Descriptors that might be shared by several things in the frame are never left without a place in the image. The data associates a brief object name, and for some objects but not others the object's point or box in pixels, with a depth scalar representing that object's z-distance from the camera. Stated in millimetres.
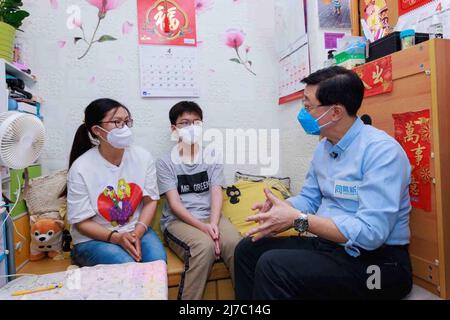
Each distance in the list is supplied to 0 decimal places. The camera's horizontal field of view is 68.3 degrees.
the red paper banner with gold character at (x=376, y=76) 1355
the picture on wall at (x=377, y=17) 1652
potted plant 1656
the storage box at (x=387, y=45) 1285
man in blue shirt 1124
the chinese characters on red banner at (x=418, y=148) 1211
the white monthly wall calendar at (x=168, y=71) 2258
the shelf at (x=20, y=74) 1663
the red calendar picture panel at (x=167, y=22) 2238
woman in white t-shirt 1588
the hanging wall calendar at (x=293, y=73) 2098
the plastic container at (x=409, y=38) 1287
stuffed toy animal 1800
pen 909
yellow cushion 1961
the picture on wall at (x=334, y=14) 1967
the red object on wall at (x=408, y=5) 1450
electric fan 1111
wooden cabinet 1153
